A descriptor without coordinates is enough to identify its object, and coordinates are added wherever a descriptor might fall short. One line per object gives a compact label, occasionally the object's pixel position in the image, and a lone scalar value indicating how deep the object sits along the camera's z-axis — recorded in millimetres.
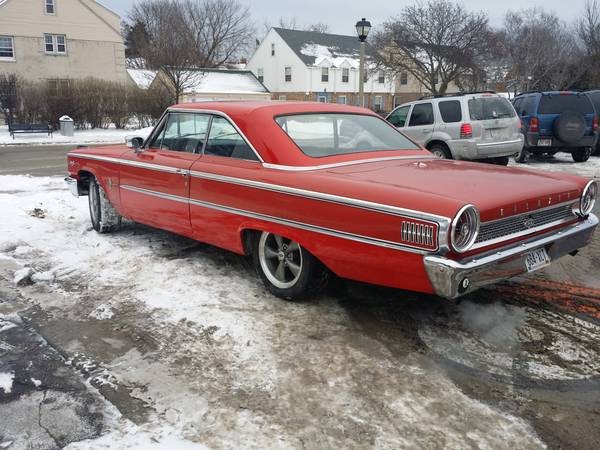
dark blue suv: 12406
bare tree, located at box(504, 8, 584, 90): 37000
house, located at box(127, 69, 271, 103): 41844
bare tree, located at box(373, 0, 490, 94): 33344
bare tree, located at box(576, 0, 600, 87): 32719
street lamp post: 14867
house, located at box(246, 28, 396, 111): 49281
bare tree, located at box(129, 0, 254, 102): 58034
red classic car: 3223
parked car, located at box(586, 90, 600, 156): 14348
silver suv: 10734
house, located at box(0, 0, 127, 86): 35156
